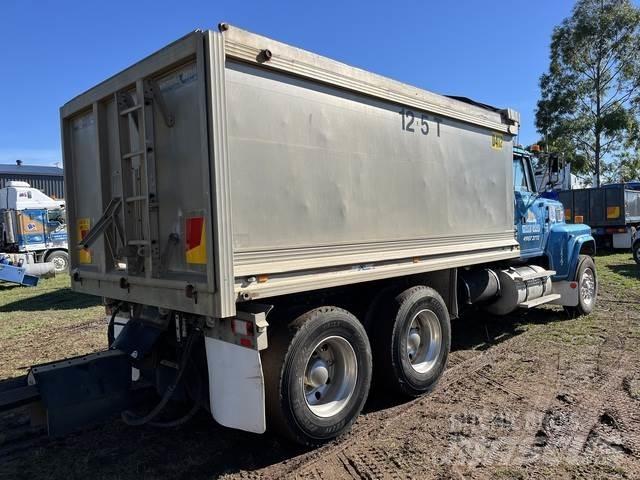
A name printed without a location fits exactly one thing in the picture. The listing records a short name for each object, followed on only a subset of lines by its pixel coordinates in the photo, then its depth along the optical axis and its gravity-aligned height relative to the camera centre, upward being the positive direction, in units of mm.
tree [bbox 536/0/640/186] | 27438 +7752
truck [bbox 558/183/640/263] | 20031 +125
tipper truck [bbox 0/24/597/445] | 3438 -68
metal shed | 38719 +4789
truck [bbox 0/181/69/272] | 18078 +306
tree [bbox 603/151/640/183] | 30609 +2884
